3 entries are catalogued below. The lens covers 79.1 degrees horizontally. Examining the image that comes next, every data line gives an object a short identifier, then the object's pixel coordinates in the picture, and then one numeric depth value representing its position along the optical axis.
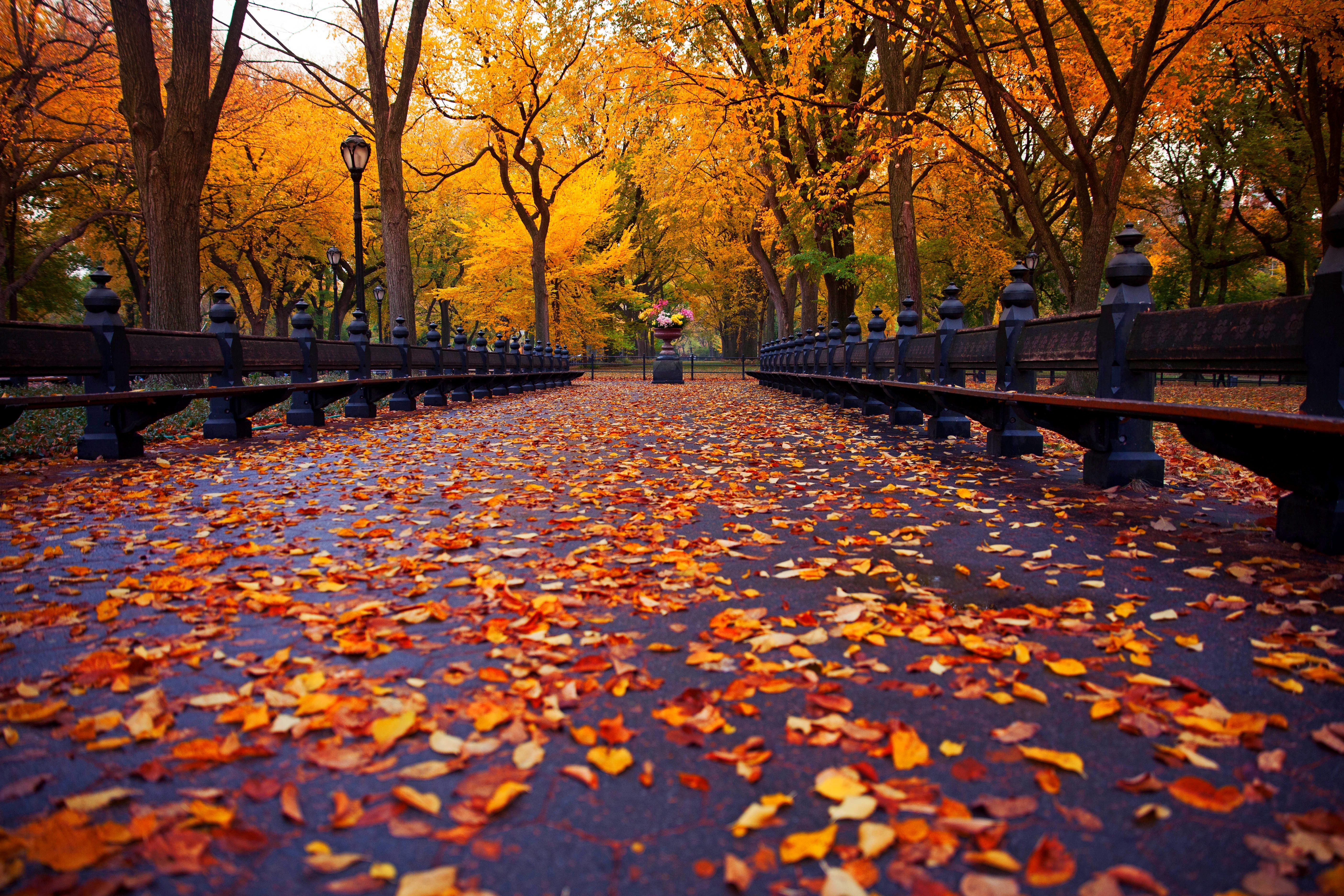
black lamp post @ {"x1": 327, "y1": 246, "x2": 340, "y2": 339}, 28.91
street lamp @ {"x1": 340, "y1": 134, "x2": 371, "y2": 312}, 14.89
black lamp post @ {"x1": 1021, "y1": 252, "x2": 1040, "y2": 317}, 18.08
